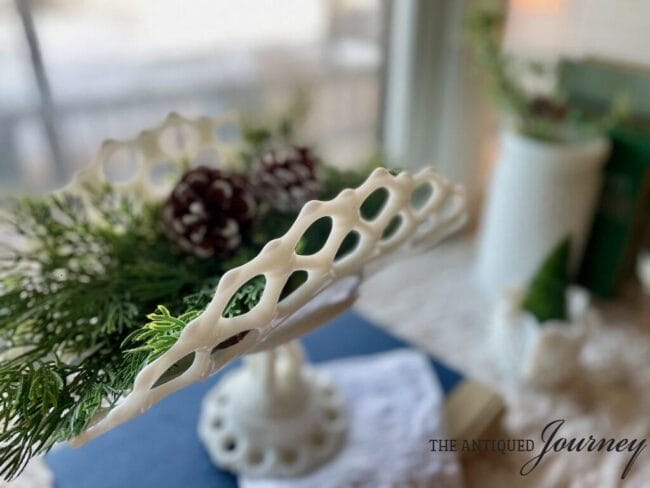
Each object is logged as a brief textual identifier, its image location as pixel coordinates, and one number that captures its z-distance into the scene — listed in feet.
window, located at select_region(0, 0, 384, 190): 2.13
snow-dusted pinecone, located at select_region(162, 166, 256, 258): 1.32
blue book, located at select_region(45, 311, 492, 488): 1.67
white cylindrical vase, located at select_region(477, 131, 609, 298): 2.48
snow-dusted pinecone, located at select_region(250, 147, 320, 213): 1.43
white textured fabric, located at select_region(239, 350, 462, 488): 1.66
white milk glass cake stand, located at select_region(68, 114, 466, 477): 0.99
